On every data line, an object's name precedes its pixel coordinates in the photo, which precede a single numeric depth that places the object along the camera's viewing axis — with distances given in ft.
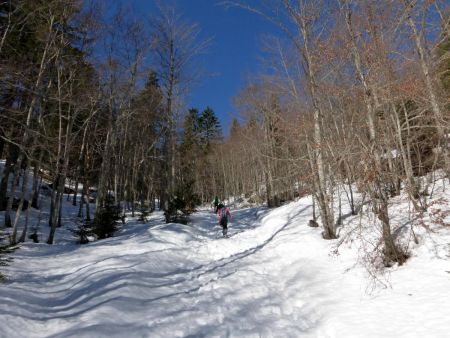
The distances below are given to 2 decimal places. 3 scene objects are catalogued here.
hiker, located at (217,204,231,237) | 49.32
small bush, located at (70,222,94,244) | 42.45
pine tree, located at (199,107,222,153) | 179.01
